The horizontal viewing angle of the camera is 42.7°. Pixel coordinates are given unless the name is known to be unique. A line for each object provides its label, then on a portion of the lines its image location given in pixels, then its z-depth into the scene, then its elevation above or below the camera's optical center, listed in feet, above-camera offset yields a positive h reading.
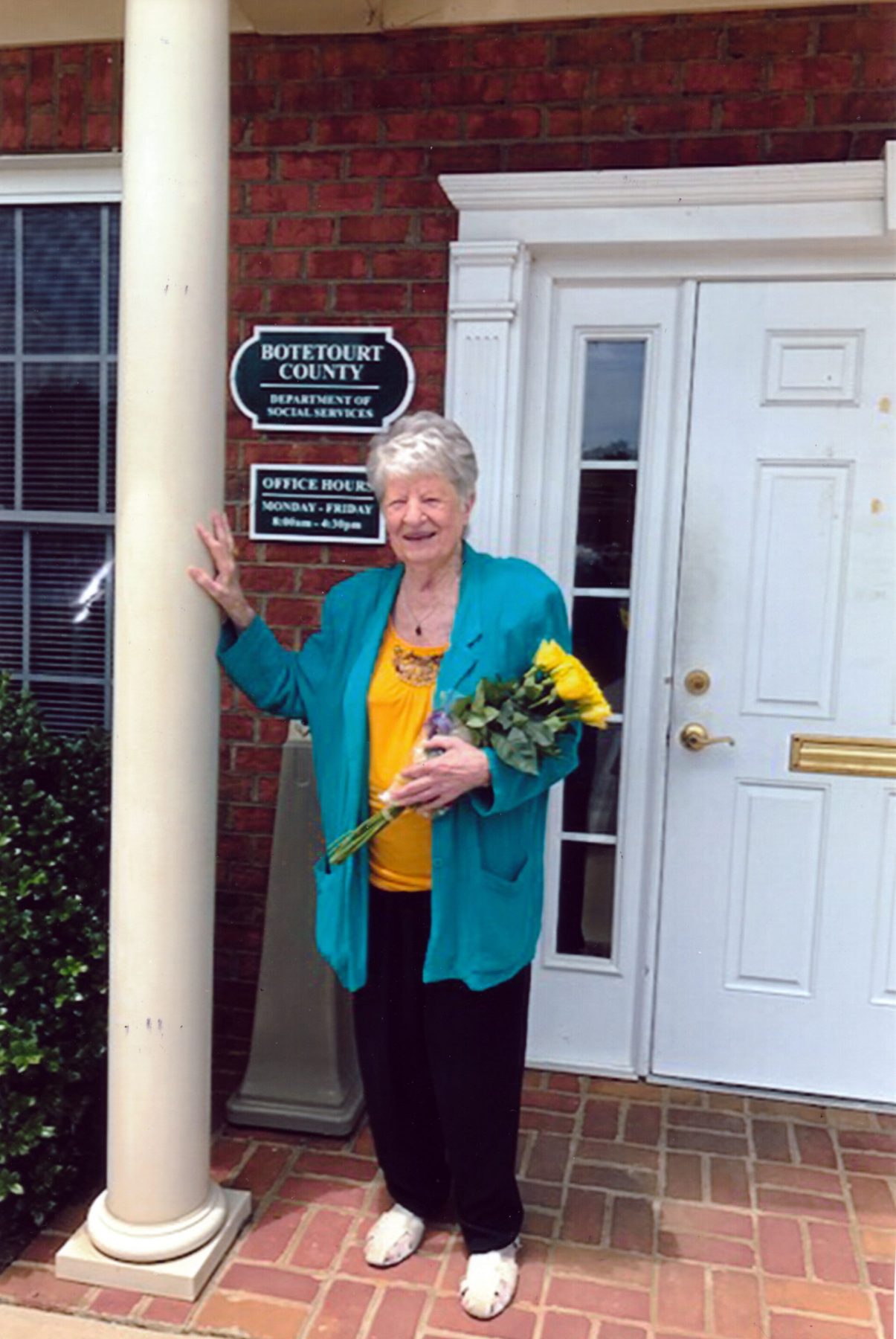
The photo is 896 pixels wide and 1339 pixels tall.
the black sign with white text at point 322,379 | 11.07 +1.83
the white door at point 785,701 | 10.67 -1.09
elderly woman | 7.88 -1.73
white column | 7.90 -0.73
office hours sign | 11.19 +0.60
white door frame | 10.11 +3.06
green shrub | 8.66 -3.21
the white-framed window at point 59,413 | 11.87 +1.49
